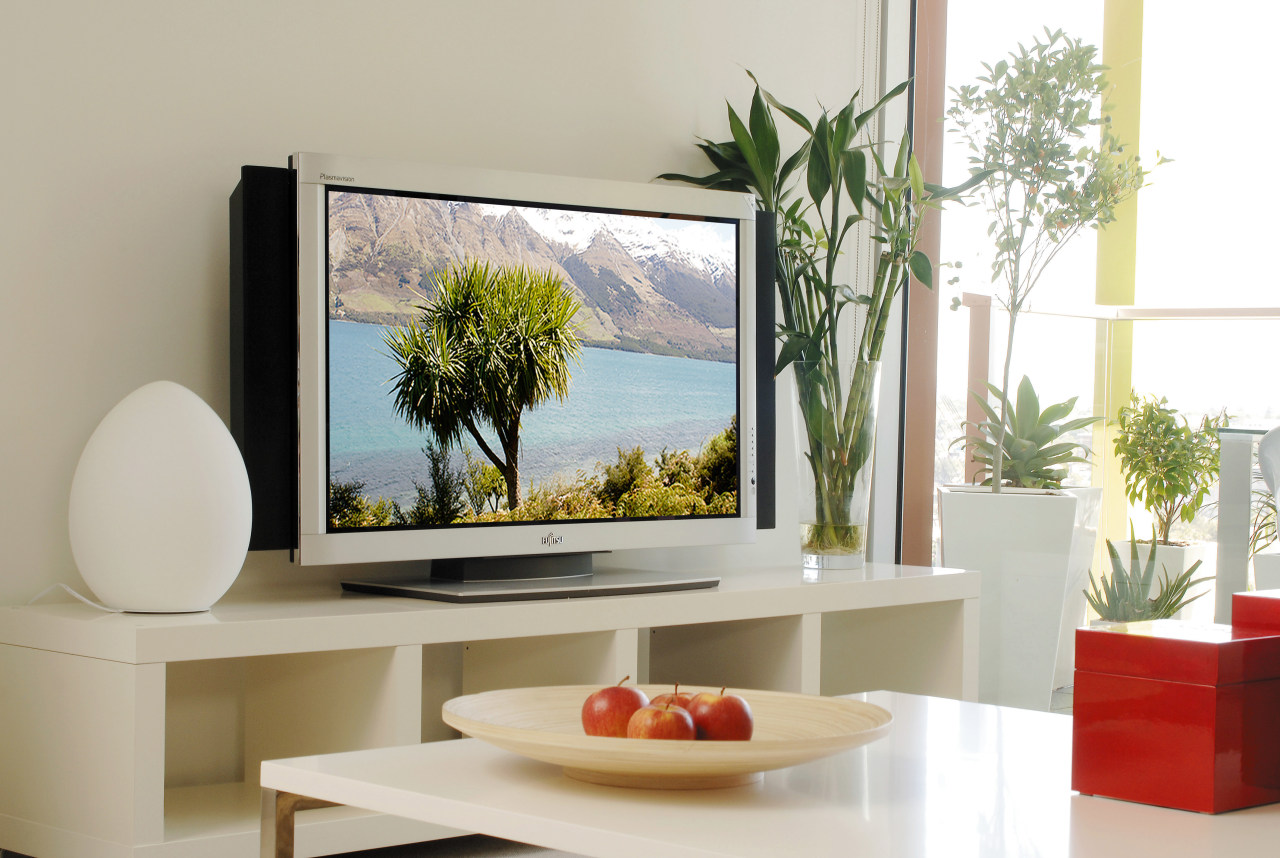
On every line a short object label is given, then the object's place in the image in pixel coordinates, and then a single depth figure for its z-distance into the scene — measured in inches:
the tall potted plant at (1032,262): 131.7
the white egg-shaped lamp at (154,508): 81.0
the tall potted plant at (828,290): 119.6
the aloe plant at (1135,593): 124.6
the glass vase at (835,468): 119.4
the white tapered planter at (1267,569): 116.7
